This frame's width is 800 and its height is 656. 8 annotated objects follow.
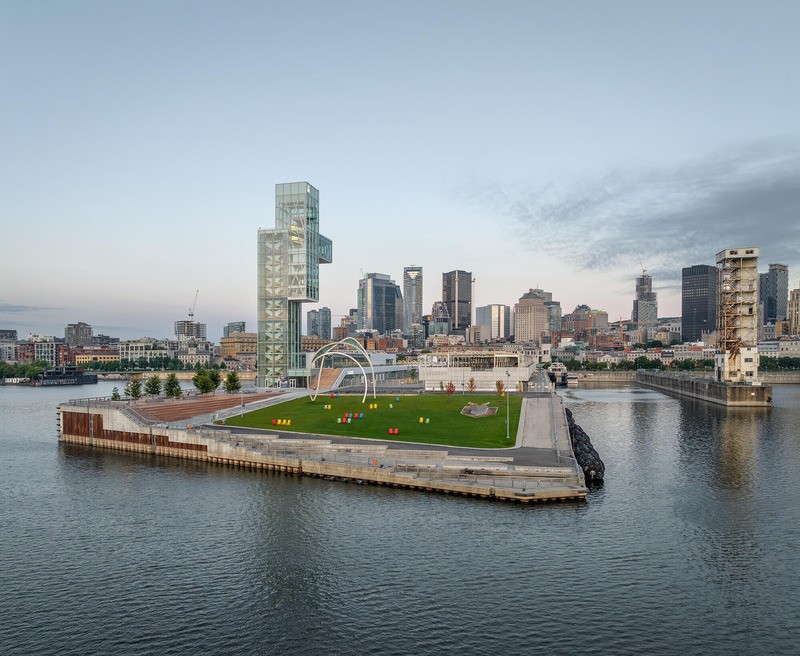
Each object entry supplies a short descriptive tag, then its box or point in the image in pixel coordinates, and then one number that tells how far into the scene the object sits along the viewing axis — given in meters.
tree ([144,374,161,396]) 127.56
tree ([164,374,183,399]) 120.69
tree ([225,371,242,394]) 129.12
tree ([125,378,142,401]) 116.88
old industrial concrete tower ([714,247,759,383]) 158.12
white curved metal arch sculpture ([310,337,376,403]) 118.25
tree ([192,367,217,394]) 124.19
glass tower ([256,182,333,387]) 153.25
